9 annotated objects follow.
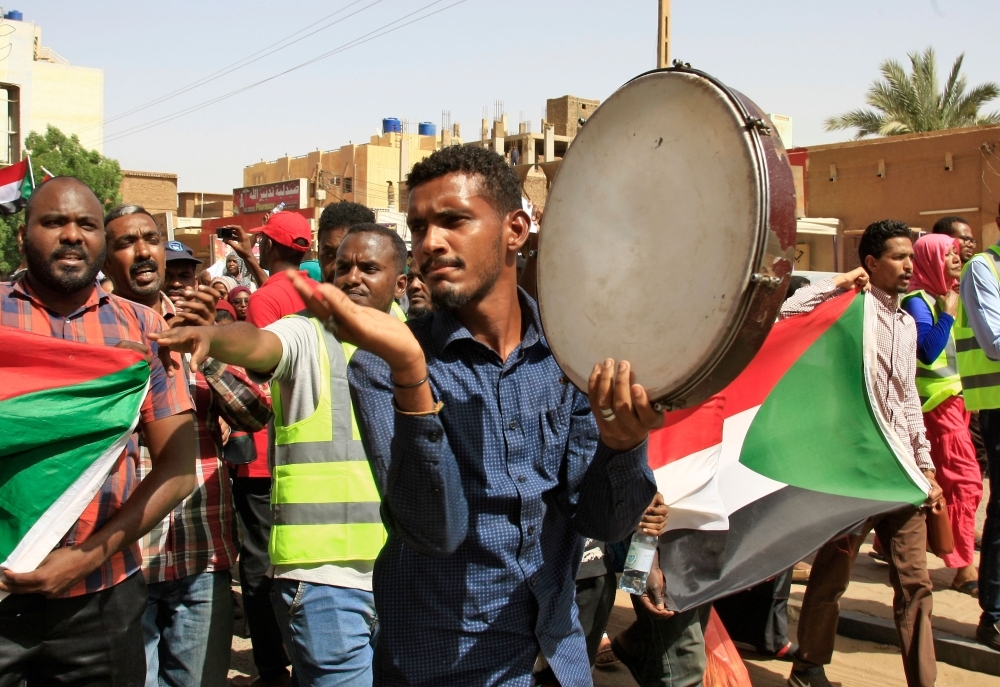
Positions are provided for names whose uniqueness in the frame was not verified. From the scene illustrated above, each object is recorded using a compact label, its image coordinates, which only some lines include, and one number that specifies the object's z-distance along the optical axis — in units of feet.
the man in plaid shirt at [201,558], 11.86
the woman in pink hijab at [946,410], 20.63
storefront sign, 151.02
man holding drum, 6.61
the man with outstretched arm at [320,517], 10.59
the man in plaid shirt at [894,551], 14.89
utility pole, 47.65
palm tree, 80.48
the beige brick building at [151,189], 171.01
